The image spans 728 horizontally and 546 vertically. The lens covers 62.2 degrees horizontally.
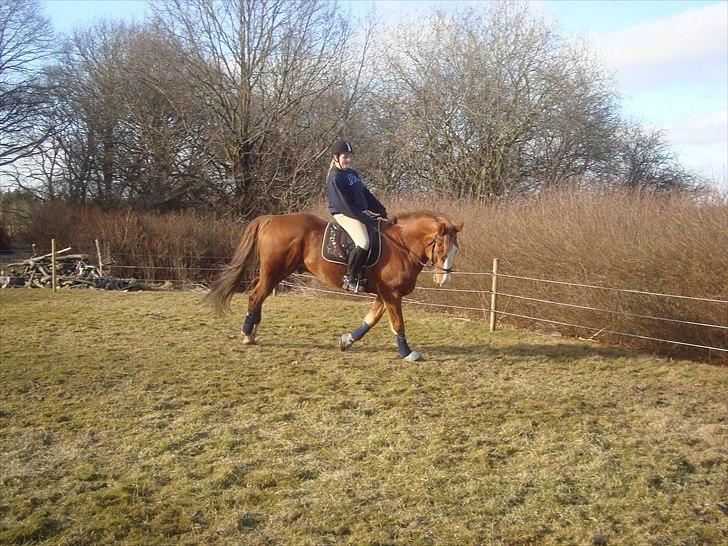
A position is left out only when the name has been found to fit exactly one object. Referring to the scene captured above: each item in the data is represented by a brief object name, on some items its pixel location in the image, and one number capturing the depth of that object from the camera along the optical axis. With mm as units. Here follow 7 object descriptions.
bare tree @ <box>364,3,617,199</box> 20750
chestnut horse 7320
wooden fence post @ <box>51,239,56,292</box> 15255
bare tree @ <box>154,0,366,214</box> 21812
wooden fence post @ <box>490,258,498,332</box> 10062
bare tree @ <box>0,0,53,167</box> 24453
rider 7230
